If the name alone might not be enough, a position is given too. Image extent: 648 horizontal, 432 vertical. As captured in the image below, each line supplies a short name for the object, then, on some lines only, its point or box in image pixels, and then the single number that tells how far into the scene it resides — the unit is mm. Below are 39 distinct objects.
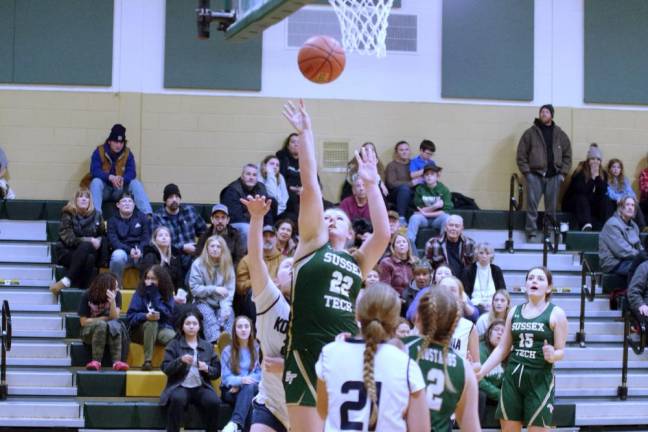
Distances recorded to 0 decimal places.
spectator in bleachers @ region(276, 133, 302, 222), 13625
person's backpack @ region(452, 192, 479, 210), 14805
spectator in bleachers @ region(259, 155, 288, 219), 13648
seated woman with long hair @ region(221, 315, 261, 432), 10539
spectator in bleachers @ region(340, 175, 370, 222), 13430
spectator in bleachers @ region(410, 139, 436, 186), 14352
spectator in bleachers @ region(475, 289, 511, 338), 11289
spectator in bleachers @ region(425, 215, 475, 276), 12516
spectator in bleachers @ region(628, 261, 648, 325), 12516
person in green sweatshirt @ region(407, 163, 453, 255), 13654
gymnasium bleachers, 11016
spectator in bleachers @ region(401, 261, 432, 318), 11586
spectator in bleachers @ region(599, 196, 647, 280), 13414
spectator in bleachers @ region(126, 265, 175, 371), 11297
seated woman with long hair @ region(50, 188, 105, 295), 12344
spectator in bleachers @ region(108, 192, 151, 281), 12258
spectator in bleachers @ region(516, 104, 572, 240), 14773
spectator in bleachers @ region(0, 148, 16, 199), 13945
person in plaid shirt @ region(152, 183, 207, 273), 12812
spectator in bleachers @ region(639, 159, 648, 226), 15016
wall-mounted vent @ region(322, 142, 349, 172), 14992
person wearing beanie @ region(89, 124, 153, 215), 13703
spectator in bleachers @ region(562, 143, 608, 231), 14844
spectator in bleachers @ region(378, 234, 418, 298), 11898
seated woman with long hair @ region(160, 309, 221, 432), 10477
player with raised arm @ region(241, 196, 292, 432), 5844
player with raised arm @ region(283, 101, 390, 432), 5723
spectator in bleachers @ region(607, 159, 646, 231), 14898
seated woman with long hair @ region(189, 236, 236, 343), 11492
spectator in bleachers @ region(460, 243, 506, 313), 12281
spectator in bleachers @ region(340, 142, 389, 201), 14289
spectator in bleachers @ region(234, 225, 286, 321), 11745
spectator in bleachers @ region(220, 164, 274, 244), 13148
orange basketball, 7414
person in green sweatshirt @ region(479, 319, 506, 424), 10957
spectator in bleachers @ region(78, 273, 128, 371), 11234
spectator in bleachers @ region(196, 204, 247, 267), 12391
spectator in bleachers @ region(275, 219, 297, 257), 11969
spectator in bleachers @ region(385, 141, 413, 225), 13953
